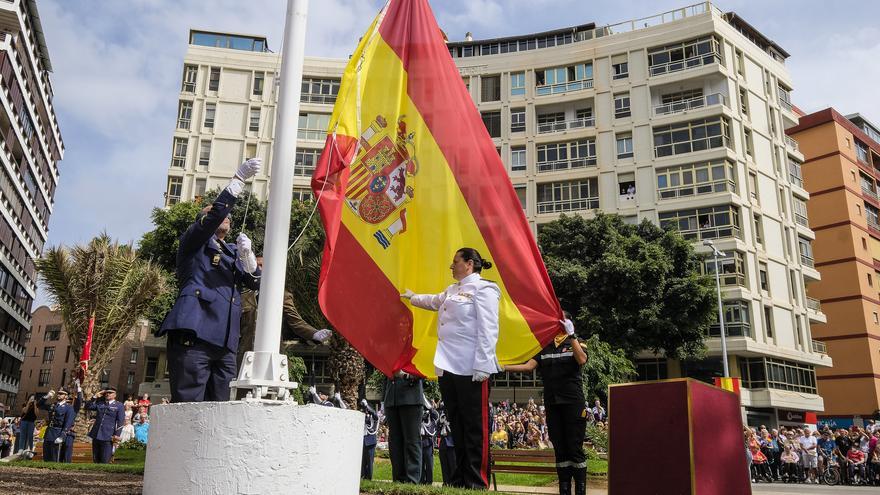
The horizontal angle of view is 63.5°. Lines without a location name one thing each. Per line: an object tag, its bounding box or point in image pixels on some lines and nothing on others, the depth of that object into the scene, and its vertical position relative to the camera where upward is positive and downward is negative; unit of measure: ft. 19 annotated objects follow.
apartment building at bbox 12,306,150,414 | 291.58 +30.18
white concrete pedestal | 12.39 -0.26
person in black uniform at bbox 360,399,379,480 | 37.55 -0.09
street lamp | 109.06 +18.75
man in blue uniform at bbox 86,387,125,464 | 46.91 +0.30
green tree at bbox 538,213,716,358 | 109.70 +22.40
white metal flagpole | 13.78 +4.15
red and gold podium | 17.26 +0.05
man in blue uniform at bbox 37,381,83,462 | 49.62 -0.14
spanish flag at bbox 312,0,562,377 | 22.56 +7.87
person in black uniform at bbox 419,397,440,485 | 36.44 -0.09
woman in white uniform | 19.95 +1.99
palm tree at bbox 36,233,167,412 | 75.46 +14.48
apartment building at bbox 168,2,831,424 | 131.54 +59.09
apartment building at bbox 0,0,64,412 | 148.56 +64.93
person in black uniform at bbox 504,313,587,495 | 23.02 +1.23
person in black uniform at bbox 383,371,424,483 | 24.27 +0.58
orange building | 160.15 +44.82
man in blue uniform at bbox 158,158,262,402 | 18.43 +3.41
